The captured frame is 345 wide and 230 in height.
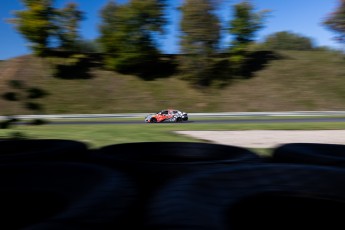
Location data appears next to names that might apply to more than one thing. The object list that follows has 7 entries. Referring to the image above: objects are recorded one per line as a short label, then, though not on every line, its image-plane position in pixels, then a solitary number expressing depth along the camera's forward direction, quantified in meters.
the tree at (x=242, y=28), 46.38
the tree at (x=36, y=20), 42.69
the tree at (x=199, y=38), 42.81
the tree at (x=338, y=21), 36.48
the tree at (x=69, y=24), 45.34
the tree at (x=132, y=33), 45.62
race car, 25.34
